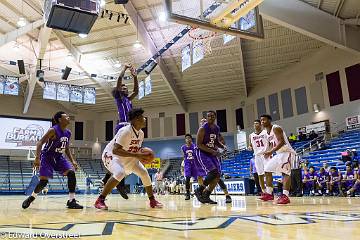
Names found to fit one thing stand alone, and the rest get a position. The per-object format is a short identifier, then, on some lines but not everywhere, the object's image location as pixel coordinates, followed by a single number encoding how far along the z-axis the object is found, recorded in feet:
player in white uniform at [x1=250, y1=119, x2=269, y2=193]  23.61
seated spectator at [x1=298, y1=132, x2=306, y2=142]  62.54
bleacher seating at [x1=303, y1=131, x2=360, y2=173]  46.83
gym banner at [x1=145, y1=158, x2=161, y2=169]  82.80
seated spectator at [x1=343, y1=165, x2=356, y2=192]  35.17
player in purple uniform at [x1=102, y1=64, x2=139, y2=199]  18.20
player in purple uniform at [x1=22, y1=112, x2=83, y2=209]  17.89
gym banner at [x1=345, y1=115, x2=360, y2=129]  59.62
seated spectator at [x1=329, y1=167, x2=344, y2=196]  36.17
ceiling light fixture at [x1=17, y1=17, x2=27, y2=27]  52.04
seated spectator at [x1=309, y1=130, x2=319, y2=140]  60.48
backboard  23.86
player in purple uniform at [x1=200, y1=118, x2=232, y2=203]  20.90
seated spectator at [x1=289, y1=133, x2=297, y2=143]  64.07
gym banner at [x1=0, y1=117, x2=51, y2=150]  75.25
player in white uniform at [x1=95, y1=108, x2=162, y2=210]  14.73
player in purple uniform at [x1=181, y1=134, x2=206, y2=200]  31.30
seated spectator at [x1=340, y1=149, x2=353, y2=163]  38.67
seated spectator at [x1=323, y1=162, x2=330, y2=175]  38.24
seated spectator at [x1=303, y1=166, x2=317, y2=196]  38.79
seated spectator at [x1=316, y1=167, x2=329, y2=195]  37.48
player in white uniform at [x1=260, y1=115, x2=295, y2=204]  18.92
